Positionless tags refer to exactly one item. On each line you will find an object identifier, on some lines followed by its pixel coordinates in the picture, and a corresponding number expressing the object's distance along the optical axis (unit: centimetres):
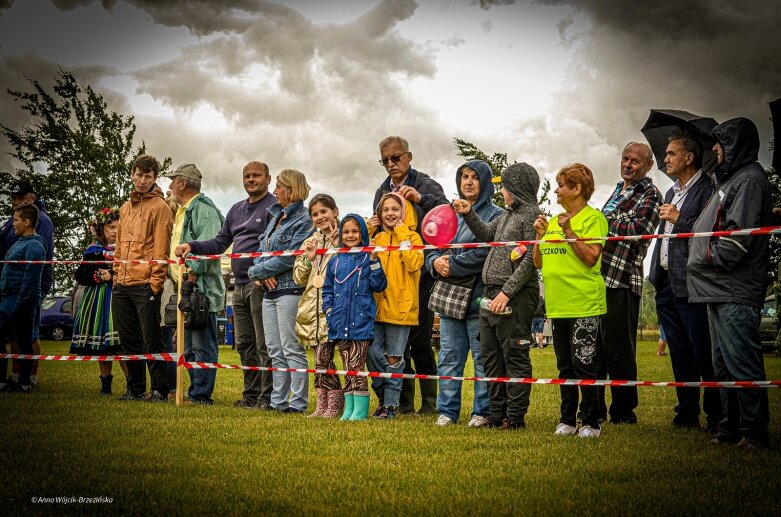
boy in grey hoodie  637
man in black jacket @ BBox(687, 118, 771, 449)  525
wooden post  797
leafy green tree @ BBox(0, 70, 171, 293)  3266
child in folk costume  919
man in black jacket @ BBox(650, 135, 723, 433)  618
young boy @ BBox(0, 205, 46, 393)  935
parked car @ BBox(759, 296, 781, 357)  2500
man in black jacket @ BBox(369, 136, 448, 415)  788
